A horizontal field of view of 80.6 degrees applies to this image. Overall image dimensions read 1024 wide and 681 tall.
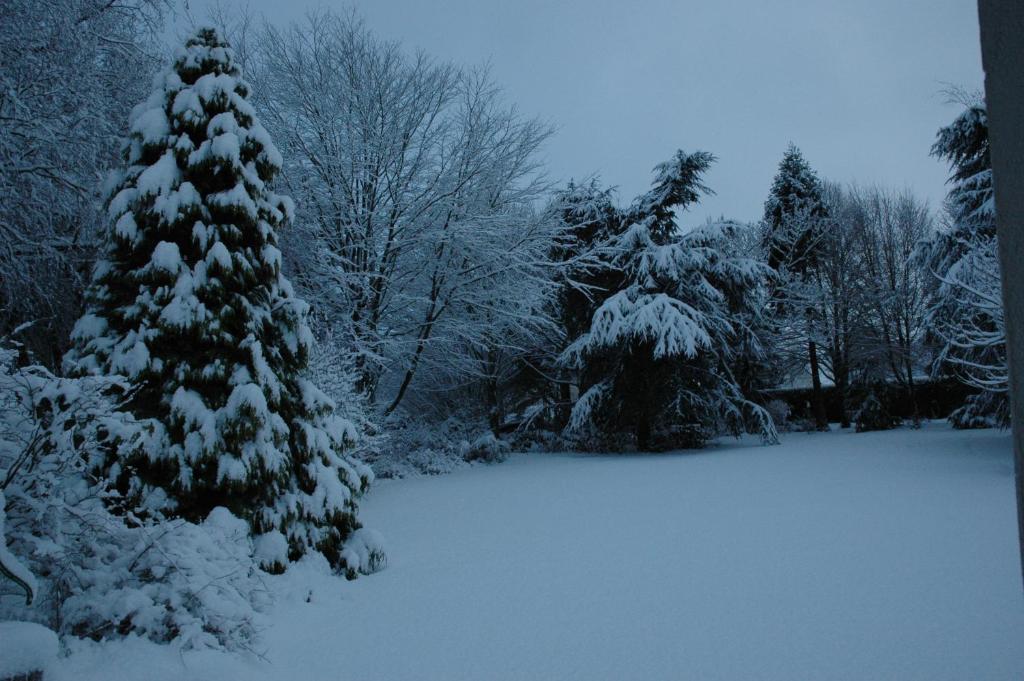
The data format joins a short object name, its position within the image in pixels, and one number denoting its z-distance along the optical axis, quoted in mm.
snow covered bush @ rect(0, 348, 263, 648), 3010
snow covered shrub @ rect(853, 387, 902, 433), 18000
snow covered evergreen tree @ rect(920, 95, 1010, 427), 11203
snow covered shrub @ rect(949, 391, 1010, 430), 11609
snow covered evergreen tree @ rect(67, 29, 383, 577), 4594
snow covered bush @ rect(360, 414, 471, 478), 12250
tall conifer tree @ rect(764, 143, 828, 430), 20500
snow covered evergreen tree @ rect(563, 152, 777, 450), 14227
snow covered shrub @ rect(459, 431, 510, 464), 14195
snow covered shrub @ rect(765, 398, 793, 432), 18567
